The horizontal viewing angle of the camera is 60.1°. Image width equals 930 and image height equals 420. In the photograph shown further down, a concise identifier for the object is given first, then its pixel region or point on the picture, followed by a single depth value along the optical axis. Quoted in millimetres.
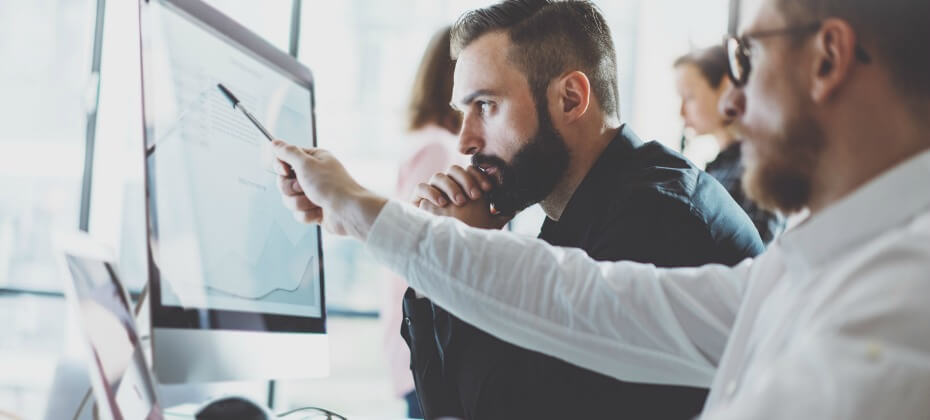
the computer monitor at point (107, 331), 716
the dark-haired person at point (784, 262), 518
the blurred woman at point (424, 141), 2371
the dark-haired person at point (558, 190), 1157
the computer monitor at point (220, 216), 873
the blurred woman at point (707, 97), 2365
